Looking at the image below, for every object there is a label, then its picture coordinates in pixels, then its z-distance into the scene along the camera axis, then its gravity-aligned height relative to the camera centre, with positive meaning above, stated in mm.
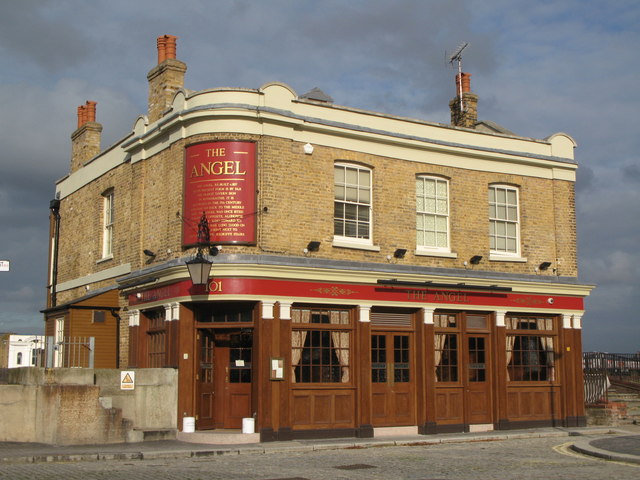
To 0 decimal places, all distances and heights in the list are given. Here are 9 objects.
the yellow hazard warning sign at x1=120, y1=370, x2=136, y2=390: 17656 -773
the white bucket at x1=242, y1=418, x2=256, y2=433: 17438 -1741
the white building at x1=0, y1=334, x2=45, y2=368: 35866 -188
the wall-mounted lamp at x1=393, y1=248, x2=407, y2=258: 20169 +2323
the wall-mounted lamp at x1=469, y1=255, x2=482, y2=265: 21312 +2266
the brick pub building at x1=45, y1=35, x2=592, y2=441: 18250 +1944
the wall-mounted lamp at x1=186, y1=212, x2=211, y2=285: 17141 +1625
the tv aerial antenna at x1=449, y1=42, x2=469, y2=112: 25578 +8962
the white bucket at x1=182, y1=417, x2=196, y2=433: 17688 -1758
